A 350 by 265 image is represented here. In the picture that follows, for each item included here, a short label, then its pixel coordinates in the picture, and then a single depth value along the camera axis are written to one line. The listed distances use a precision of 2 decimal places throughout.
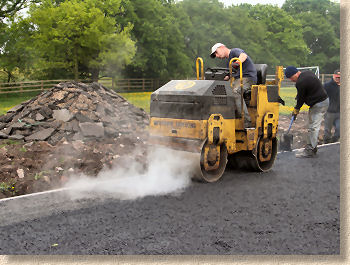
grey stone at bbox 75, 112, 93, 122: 7.70
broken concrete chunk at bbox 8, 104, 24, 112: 8.39
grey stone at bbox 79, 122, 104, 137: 7.33
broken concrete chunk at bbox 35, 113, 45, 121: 7.73
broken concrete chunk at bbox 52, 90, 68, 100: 8.36
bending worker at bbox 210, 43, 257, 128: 5.52
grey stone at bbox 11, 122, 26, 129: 7.45
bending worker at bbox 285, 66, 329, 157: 6.78
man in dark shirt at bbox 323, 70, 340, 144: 8.32
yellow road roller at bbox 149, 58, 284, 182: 4.92
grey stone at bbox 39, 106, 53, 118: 7.85
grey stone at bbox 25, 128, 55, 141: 7.02
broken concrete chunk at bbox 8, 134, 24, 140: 7.11
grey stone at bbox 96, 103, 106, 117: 8.25
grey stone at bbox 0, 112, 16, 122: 8.08
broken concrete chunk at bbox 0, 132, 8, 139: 7.18
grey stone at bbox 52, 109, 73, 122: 7.72
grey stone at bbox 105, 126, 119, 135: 7.59
